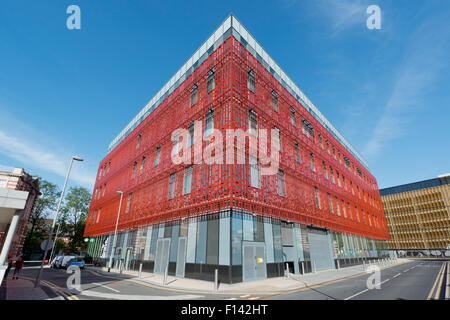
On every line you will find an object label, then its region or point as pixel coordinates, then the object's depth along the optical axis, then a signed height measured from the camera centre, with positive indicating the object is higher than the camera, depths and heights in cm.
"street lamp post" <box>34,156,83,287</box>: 1281 +389
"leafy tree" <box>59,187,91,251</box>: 5781 +618
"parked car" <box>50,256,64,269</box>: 2941 -317
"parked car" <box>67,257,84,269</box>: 2661 -285
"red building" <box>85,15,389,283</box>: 1599 +514
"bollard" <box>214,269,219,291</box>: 1211 -239
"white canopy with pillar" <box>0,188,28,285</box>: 1021 +167
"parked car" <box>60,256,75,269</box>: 2873 -298
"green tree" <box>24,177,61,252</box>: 5388 +593
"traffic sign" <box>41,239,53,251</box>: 1316 -32
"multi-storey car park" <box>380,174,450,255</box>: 7319 +1002
